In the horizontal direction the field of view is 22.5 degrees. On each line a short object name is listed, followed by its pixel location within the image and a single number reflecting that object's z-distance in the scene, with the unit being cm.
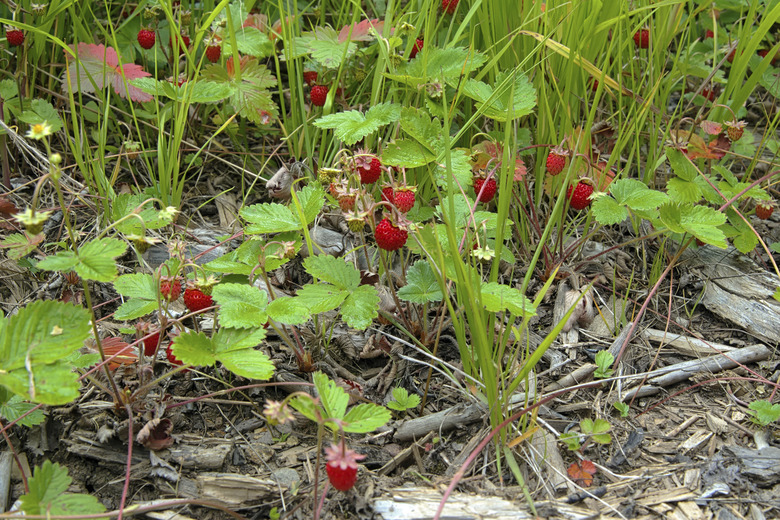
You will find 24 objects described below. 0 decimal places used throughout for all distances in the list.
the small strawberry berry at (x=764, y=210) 85
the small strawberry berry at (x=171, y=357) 77
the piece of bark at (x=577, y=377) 80
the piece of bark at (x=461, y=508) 74
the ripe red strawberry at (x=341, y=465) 71
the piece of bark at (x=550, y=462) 76
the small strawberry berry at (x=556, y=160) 82
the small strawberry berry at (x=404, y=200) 78
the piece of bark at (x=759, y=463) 76
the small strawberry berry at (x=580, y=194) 82
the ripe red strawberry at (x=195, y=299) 77
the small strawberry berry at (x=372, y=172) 79
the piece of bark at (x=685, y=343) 82
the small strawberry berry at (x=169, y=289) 77
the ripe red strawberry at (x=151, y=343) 77
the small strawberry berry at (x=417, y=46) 88
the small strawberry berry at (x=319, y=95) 88
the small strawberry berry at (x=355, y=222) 77
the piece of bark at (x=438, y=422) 78
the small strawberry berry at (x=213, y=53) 88
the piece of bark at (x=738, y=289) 83
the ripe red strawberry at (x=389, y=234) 76
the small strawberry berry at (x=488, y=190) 81
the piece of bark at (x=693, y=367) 80
